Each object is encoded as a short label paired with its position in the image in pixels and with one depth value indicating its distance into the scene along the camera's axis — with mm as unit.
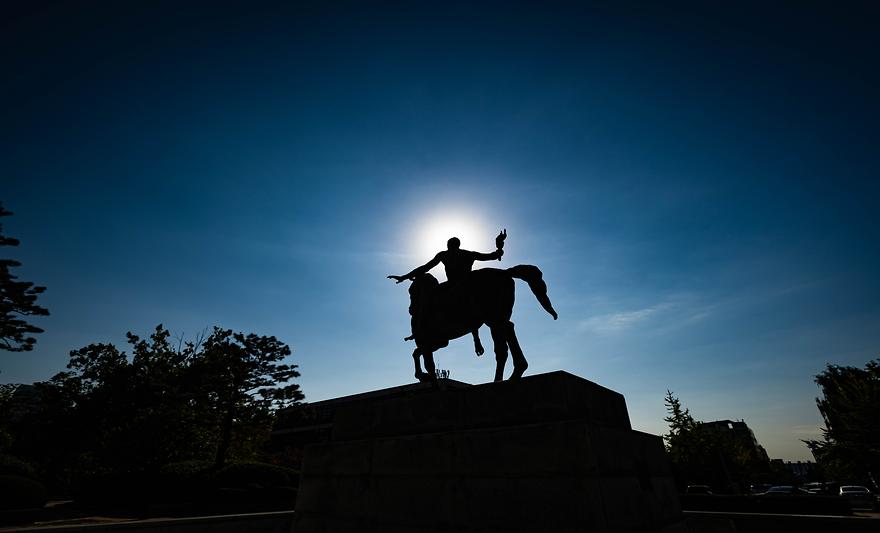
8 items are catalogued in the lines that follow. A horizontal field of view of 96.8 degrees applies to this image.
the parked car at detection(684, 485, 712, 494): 26019
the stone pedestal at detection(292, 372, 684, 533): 4797
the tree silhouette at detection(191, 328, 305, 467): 29016
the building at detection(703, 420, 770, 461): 102175
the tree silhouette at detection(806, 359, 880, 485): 28656
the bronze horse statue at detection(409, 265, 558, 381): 7227
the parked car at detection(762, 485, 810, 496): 33138
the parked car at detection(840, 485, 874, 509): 22250
